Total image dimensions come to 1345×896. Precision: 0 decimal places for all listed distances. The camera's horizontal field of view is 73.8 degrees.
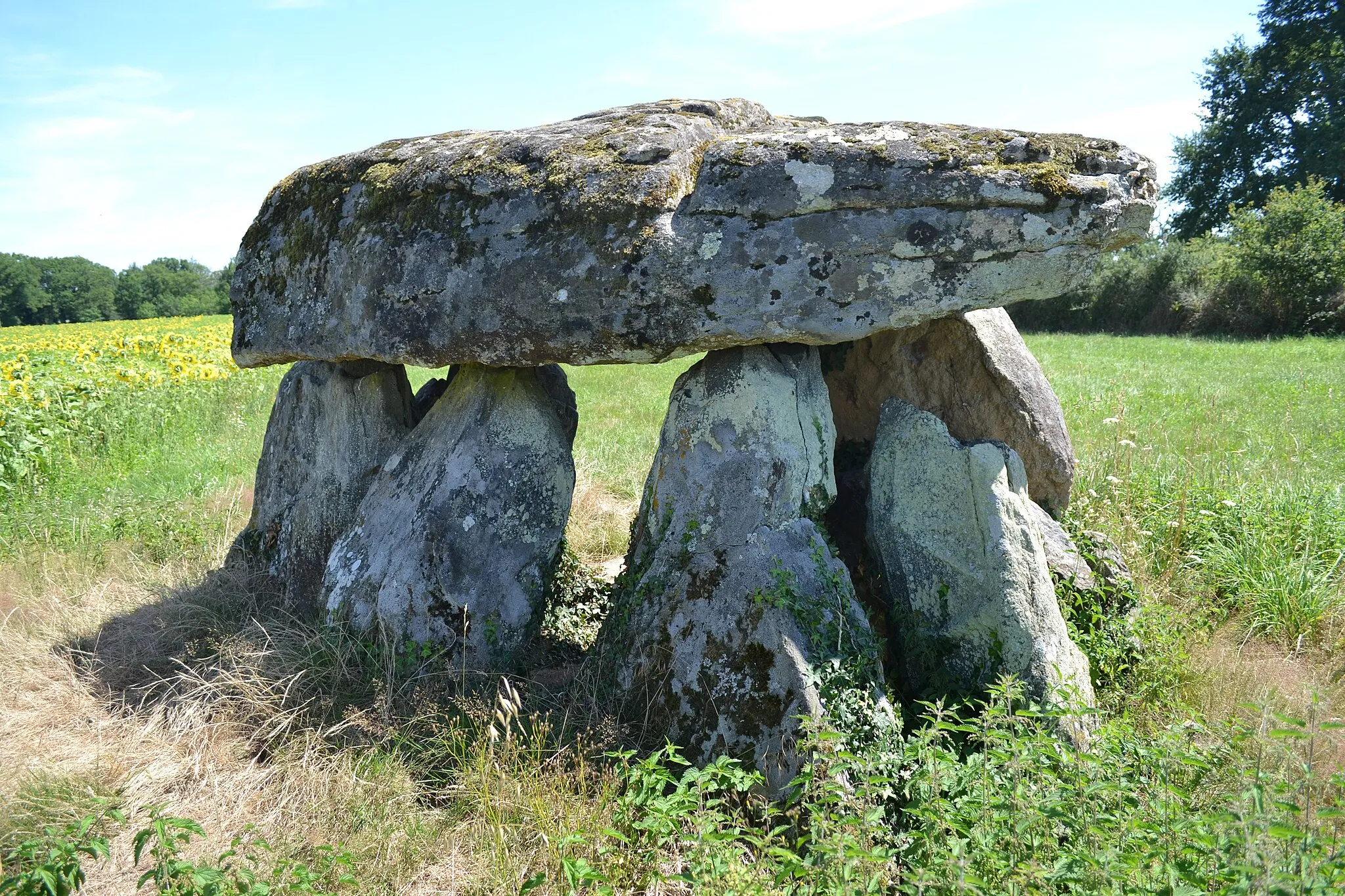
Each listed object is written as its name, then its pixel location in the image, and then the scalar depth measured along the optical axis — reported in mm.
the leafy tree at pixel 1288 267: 22719
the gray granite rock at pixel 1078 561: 4805
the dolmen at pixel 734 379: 3961
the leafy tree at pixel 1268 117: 31453
